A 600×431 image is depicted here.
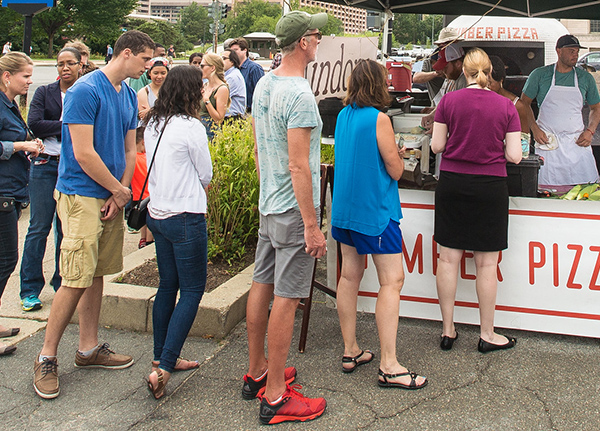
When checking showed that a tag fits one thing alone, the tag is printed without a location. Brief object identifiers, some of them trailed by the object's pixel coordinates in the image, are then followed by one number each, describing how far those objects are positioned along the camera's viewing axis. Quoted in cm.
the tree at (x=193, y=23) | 13600
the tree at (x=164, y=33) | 6644
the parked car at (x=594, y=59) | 2564
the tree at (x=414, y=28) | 7212
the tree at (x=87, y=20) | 5816
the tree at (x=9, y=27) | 5159
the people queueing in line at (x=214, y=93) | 691
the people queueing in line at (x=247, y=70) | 896
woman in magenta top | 365
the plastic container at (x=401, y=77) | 692
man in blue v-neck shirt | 331
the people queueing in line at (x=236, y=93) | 782
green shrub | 525
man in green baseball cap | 289
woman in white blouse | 328
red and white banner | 407
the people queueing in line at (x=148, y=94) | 631
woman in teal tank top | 337
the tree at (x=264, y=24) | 11232
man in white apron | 548
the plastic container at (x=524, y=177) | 420
